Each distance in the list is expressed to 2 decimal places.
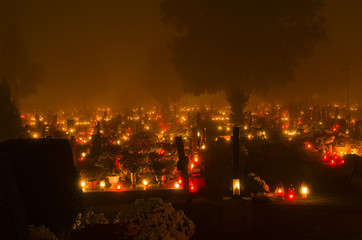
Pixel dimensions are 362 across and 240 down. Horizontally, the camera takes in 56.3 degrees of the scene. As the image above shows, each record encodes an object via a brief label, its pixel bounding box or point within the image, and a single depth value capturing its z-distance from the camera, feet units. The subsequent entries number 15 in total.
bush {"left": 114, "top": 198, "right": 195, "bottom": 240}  15.11
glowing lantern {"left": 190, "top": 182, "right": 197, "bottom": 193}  29.60
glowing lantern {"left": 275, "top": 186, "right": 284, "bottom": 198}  28.25
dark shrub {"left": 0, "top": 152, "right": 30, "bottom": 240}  11.15
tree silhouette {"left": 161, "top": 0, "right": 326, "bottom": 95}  67.10
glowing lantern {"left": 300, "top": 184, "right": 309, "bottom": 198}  28.48
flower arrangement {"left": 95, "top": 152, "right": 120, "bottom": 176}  35.09
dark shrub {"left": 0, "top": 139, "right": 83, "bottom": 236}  17.60
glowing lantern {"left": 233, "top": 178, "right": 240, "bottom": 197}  22.77
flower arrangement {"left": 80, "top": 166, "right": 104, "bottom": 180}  33.14
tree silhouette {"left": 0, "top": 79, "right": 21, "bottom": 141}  56.59
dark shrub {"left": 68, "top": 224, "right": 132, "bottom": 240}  12.63
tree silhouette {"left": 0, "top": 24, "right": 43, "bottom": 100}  99.25
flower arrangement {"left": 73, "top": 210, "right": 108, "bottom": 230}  17.17
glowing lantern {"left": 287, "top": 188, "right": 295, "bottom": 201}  27.71
